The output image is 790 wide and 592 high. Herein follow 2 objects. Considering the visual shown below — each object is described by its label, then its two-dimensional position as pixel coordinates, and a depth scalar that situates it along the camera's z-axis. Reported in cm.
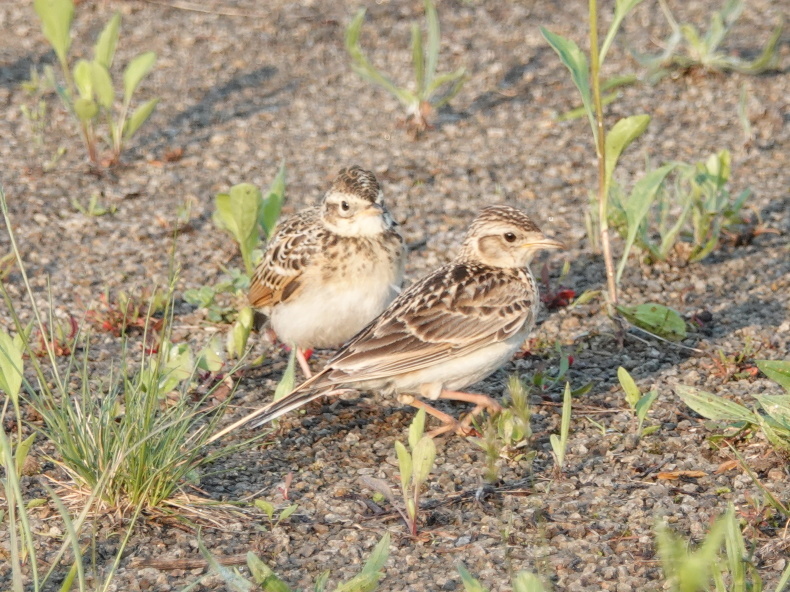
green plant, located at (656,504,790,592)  599
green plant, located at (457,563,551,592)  667
